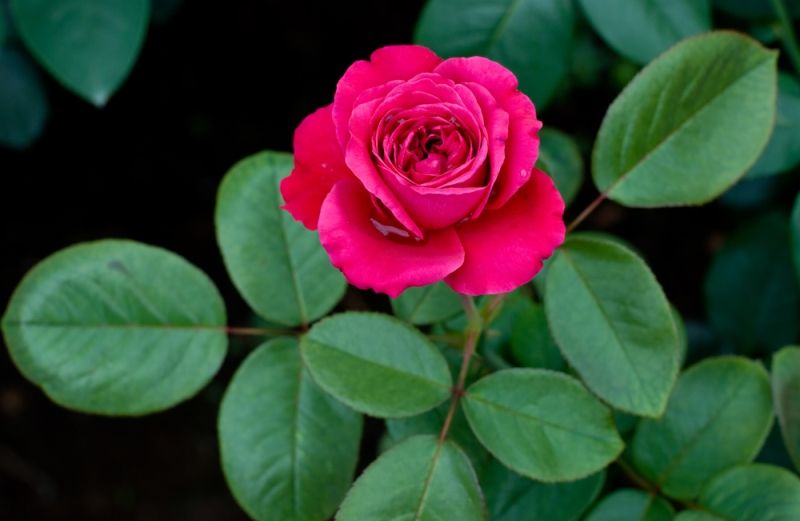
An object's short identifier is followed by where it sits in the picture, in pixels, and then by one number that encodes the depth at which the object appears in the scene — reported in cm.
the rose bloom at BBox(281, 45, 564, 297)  59
